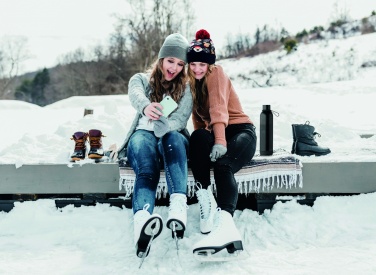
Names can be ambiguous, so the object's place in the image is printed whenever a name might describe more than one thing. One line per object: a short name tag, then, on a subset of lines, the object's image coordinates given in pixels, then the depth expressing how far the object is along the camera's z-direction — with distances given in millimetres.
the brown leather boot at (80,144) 3164
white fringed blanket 2877
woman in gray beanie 2305
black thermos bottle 3215
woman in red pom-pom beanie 2291
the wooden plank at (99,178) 2986
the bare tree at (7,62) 36188
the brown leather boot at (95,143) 3154
